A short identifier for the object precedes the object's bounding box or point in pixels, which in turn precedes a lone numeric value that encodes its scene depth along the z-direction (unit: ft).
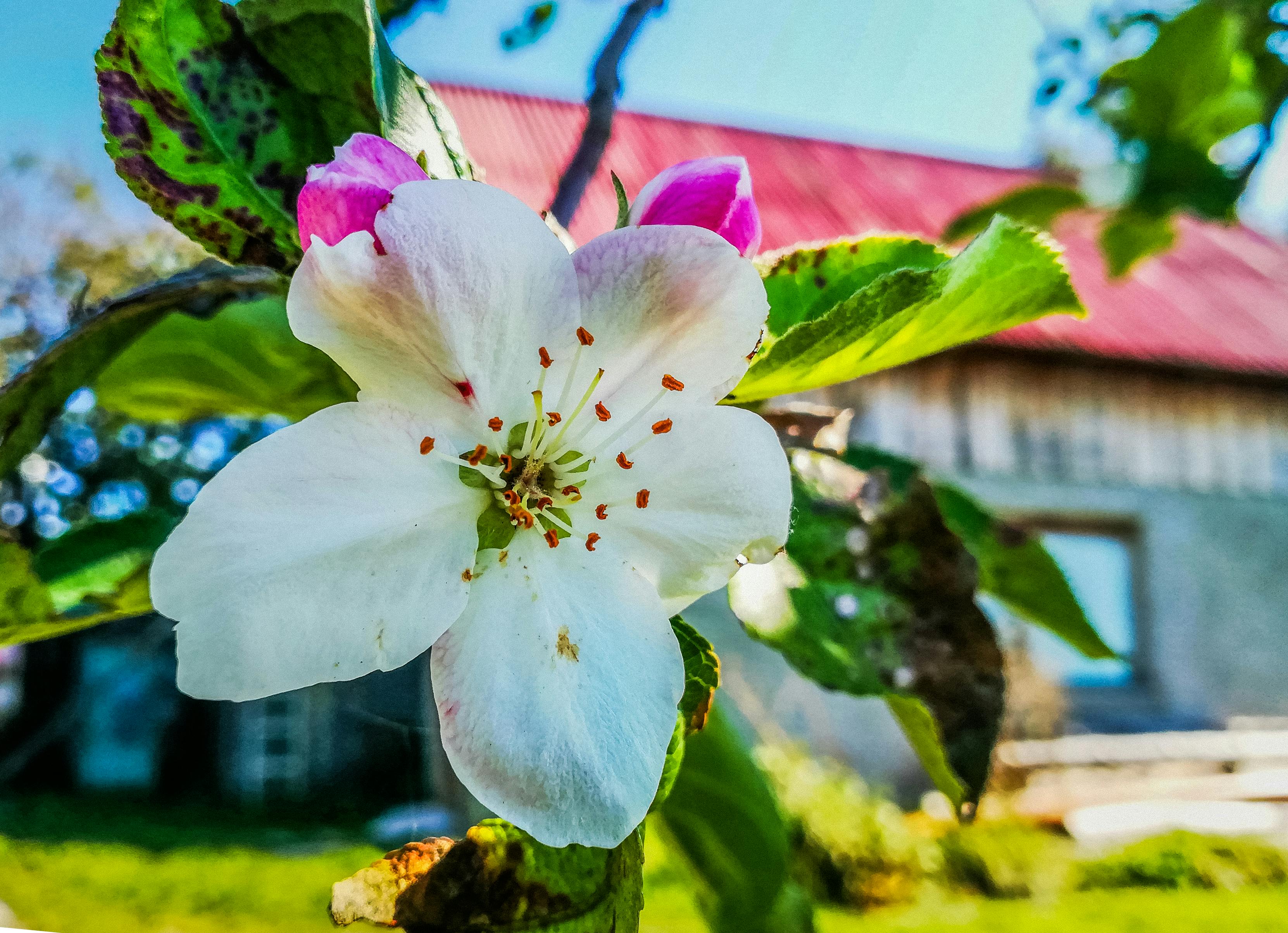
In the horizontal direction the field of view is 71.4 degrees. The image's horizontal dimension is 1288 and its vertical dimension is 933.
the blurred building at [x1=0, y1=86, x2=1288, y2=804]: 13.09
